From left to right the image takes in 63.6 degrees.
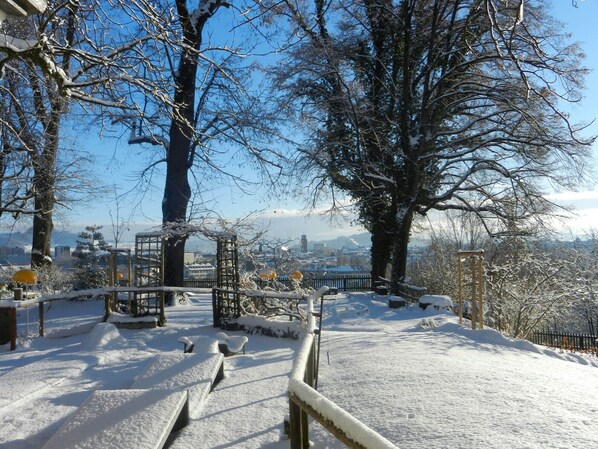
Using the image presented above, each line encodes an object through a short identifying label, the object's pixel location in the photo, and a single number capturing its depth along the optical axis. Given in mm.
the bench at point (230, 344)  7540
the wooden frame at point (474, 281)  10202
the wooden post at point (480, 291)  10228
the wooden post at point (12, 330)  8789
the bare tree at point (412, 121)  18250
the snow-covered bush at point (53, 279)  16936
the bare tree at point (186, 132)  16719
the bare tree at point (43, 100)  5082
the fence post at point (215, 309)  10797
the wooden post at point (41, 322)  9859
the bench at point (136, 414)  3490
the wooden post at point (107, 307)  11086
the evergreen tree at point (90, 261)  18219
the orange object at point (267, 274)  11672
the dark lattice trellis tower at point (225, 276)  10758
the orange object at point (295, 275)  13020
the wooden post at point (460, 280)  11266
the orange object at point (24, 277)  11086
